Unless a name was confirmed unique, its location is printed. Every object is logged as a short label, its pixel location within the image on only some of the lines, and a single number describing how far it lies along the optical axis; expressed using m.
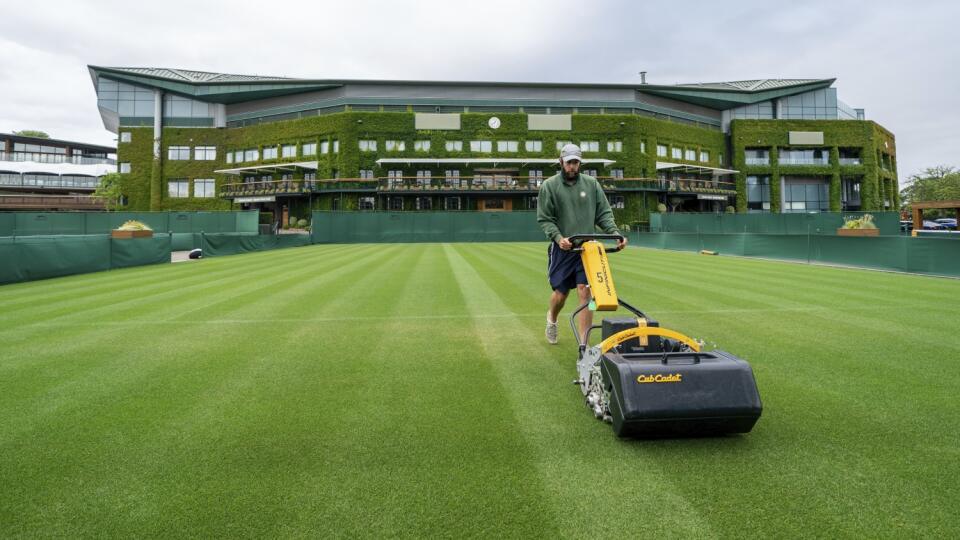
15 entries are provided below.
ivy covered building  56.59
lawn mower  3.00
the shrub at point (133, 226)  23.72
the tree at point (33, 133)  111.30
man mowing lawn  5.45
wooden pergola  33.22
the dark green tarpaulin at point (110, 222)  30.69
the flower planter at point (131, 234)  23.39
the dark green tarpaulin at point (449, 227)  42.98
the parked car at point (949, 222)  50.50
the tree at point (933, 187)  75.75
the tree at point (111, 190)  60.88
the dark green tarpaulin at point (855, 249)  13.48
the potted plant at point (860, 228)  25.14
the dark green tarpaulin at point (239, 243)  23.95
